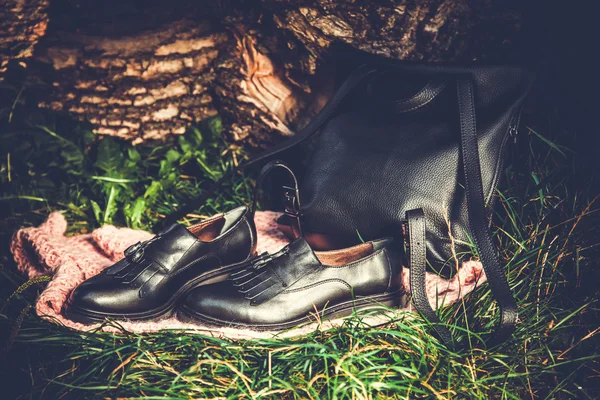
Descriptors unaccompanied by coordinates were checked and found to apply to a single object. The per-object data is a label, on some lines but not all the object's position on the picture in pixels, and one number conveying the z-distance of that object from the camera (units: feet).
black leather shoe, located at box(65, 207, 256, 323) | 5.68
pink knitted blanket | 5.66
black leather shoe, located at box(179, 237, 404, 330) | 5.57
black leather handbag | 5.90
